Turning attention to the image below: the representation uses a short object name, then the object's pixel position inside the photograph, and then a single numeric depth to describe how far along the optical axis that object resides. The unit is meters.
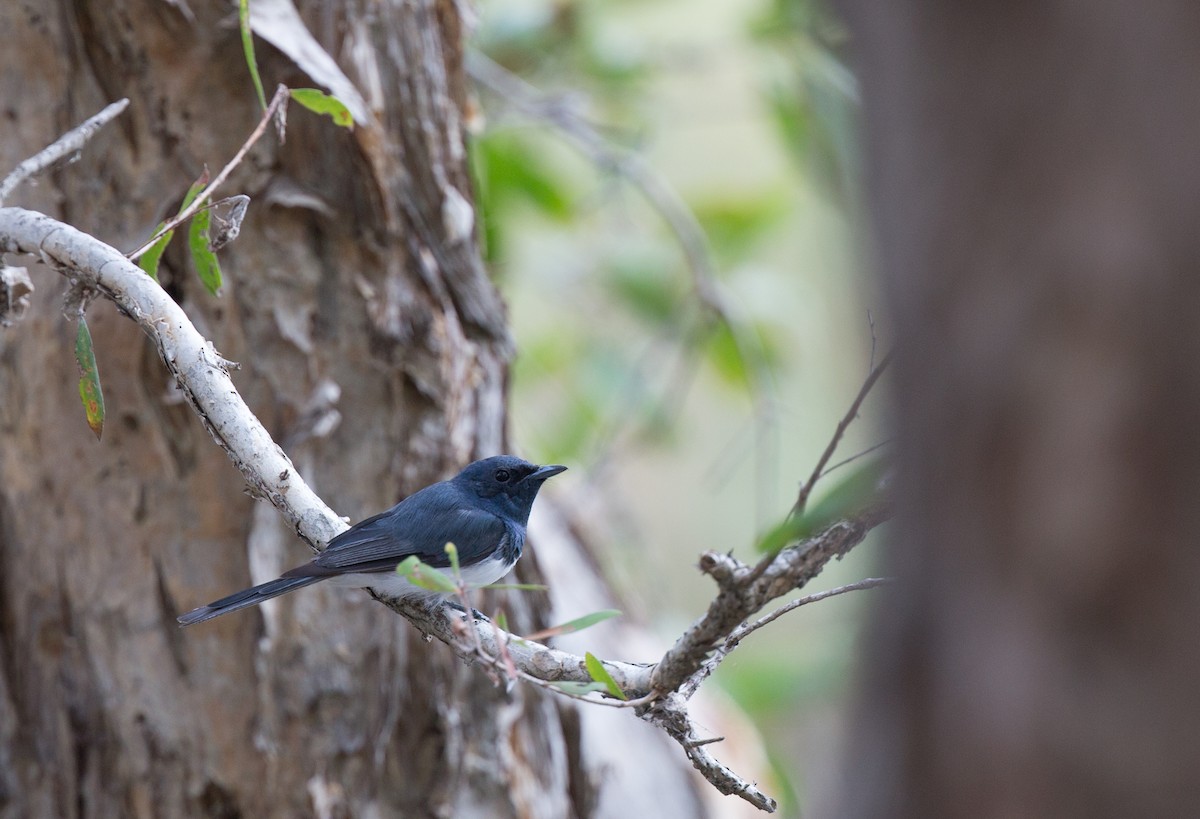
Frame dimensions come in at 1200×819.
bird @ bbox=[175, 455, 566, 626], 5.79
